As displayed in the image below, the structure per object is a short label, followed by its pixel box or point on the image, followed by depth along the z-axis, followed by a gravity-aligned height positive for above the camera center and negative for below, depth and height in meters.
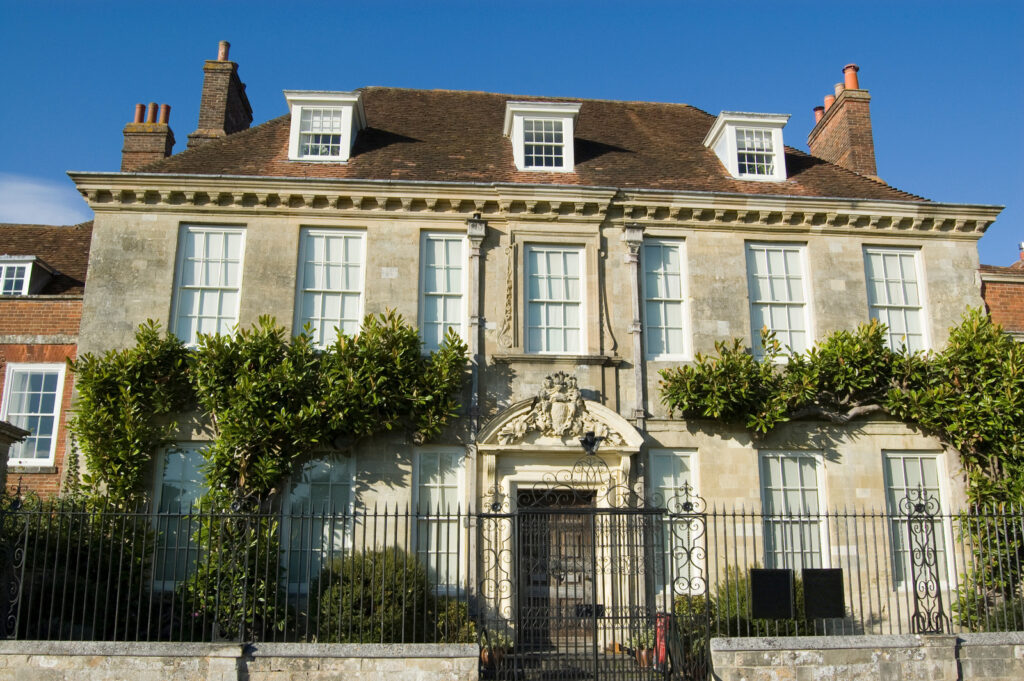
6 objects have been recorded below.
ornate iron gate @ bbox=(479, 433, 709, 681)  10.73 -0.35
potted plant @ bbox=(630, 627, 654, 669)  10.98 -1.11
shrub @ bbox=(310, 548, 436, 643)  11.84 -0.54
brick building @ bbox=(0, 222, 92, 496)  15.06 +3.29
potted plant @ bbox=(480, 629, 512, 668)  10.84 -1.08
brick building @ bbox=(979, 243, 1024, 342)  16.14 +4.78
